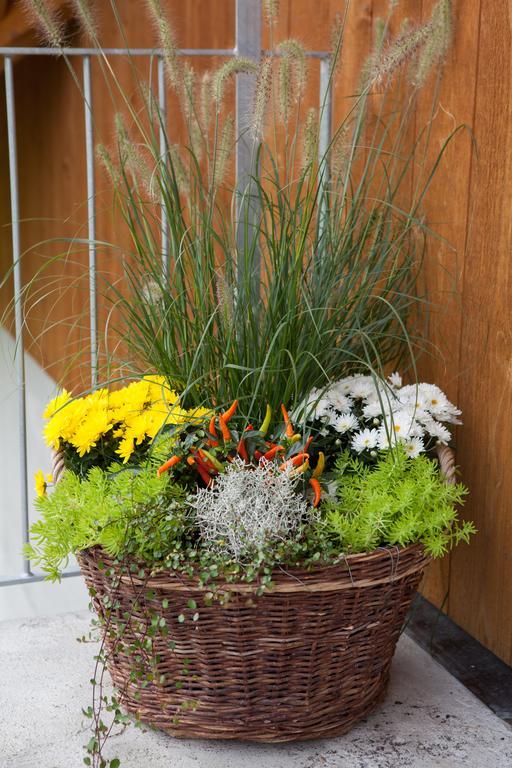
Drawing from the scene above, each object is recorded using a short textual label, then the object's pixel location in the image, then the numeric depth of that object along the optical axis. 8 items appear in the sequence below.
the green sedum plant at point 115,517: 1.39
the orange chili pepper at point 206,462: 1.49
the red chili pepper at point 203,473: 1.48
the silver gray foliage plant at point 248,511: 1.38
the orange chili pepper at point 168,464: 1.45
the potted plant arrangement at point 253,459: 1.40
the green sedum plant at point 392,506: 1.43
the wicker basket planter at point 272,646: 1.38
